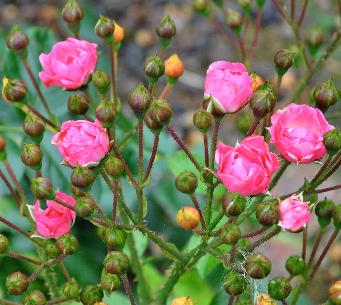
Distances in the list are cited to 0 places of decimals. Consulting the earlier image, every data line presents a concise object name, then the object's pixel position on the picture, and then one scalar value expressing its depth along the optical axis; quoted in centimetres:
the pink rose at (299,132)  78
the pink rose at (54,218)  81
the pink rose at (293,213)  76
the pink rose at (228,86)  79
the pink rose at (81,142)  77
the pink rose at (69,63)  85
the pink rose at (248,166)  75
